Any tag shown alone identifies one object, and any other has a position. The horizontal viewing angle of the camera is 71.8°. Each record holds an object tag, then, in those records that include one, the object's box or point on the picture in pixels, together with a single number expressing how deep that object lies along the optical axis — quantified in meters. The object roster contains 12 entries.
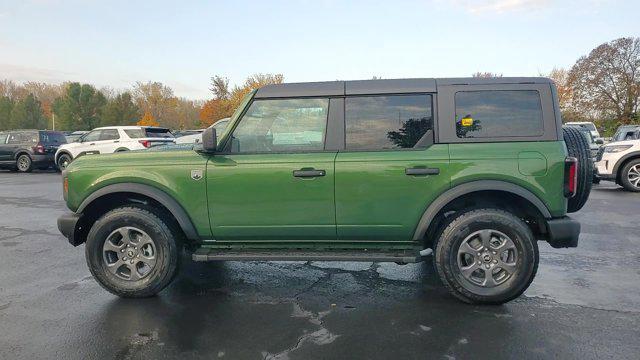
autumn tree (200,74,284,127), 46.00
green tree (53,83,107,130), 54.06
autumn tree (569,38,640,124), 39.72
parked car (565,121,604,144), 22.20
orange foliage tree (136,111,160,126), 56.97
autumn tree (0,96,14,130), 59.50
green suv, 3.81
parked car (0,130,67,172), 17.95
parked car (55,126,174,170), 16.80
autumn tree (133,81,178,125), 71.12
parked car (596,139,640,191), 10.91
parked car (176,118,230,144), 18.49
